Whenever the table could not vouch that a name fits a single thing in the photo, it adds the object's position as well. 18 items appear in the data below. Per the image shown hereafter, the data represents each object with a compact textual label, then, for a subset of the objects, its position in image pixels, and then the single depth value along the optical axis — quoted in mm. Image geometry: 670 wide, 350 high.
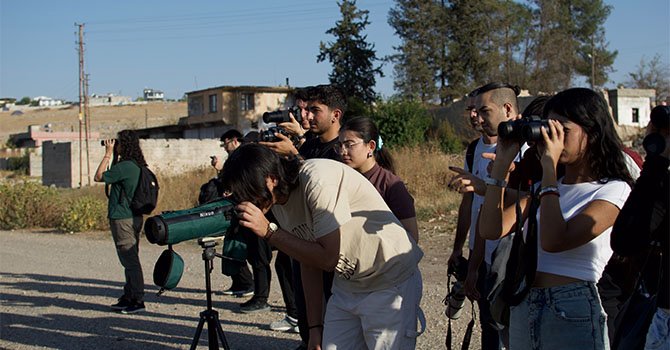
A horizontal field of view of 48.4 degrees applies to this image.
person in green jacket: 8180
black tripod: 4633
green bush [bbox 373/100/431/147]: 38469
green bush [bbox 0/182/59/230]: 17625
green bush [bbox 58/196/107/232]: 16344
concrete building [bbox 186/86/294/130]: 57625
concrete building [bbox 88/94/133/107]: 129750
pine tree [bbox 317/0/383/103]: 48094
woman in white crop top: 2949
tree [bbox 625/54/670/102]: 52084
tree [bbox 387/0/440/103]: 50375
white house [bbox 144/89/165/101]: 136375
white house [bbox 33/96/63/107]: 140250
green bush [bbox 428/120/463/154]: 34159
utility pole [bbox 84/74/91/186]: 42969
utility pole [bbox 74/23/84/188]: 44000
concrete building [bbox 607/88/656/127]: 39188
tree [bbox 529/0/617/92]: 55031
